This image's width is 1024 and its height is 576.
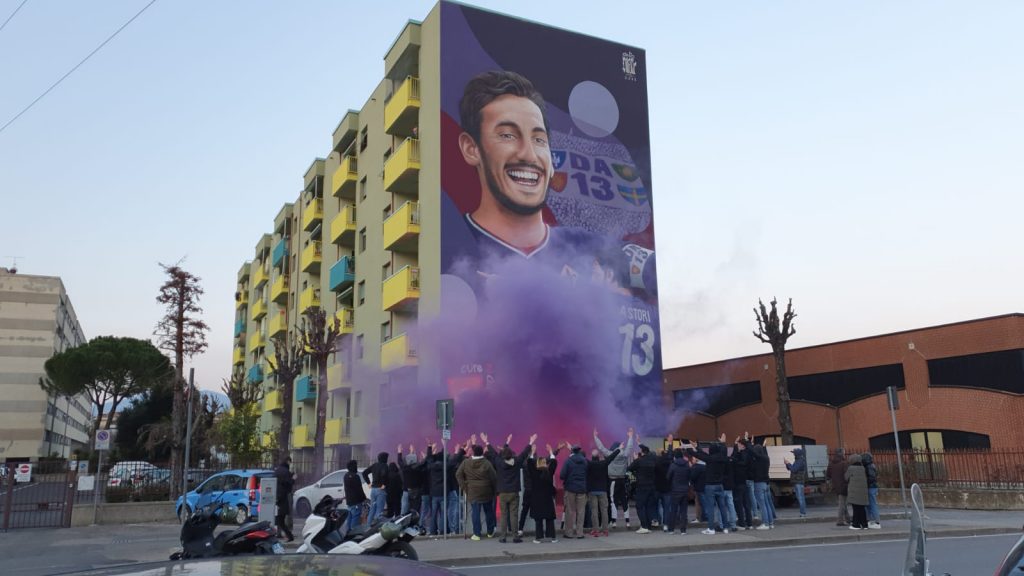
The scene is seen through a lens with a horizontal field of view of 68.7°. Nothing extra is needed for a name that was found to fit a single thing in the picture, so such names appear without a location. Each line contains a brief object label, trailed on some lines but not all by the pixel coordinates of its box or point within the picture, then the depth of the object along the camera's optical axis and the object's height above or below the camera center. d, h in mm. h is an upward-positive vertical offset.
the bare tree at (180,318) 31719 +6613
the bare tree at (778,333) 32344 +5977
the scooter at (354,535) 8430 -677
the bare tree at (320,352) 30444 +5012
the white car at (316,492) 22656 -480
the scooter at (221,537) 7730 -628
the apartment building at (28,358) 71375 +11567
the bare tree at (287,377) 30234 +4040
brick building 30219 +3648
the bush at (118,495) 23484 -505
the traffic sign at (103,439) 20719 +1062
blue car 21141 -374
